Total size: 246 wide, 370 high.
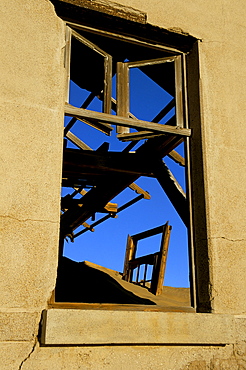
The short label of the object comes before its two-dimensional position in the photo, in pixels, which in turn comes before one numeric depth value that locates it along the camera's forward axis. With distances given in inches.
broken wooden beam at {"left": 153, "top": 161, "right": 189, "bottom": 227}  268.1
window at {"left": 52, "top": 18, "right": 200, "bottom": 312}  163.6
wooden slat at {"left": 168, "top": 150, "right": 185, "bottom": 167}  283.6
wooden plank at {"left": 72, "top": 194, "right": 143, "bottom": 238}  375.8
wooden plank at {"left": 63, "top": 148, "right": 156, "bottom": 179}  266.1
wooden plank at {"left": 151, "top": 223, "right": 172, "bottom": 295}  357.4
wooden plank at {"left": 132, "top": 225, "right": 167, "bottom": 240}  392.8
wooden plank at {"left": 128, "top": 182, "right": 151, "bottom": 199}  357.8
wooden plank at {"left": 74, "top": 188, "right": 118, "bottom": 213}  390.9
